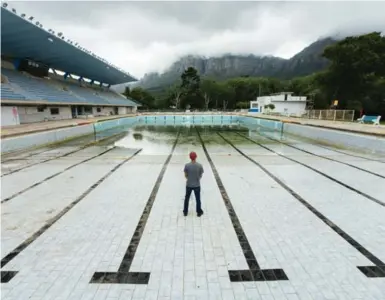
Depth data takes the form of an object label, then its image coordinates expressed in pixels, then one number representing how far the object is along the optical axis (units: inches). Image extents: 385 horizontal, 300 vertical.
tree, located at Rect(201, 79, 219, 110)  2496.6
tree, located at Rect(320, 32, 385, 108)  1172.5
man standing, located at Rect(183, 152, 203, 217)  174.8
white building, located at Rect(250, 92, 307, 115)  1733.5
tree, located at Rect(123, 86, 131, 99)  2469.2
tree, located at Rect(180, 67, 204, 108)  2465.6
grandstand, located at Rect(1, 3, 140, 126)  776.3
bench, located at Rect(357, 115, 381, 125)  808.9
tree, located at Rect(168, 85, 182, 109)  2461.1
